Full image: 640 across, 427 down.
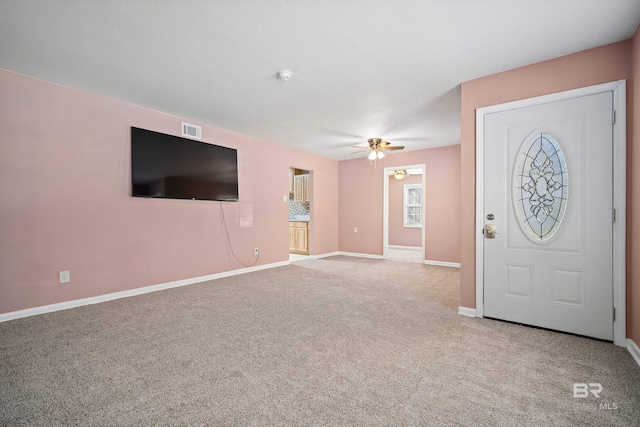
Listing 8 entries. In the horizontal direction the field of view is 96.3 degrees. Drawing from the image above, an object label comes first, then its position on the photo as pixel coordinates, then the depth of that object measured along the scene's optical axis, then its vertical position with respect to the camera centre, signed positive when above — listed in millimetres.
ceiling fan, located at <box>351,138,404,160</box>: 5289 +1206
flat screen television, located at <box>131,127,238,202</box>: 3855 +658
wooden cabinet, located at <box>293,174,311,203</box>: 7711 +630
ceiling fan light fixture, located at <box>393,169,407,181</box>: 8383 +1083
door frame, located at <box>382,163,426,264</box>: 6969 -74
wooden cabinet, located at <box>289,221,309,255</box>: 7414 -676
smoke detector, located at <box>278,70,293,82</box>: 2927 +1418
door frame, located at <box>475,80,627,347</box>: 2330 +89
